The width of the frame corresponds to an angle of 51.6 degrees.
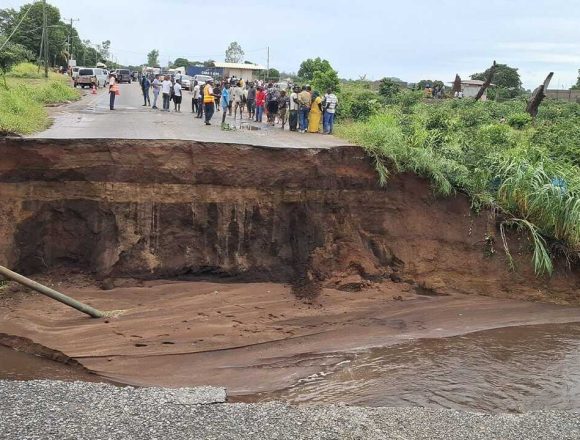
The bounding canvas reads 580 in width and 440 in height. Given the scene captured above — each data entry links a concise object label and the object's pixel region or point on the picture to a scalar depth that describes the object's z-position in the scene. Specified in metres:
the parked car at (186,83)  48.09
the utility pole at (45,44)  42.55
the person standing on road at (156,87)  25.12
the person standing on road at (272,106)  19.89
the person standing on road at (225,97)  20.12
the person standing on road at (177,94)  23.47
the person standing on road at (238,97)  22.52
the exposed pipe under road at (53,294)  9.88
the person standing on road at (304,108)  17.86
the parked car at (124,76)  59.53
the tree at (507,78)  65.81
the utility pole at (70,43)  77.89
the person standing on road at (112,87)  22.82
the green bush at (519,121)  24.55
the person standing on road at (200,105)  21.63
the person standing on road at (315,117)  17.53
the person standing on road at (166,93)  23.81
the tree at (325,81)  29.88
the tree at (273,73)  93.24
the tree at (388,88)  37.78
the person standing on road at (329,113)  17.39
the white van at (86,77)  43.97
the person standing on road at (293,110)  18.03
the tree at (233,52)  138.12
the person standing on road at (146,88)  26.08
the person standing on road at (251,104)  23.07
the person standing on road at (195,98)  22.89
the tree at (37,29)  65.12
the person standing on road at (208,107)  18.78
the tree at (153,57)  158.12
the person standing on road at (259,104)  21.67
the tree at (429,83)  59.56
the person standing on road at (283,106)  19.19
